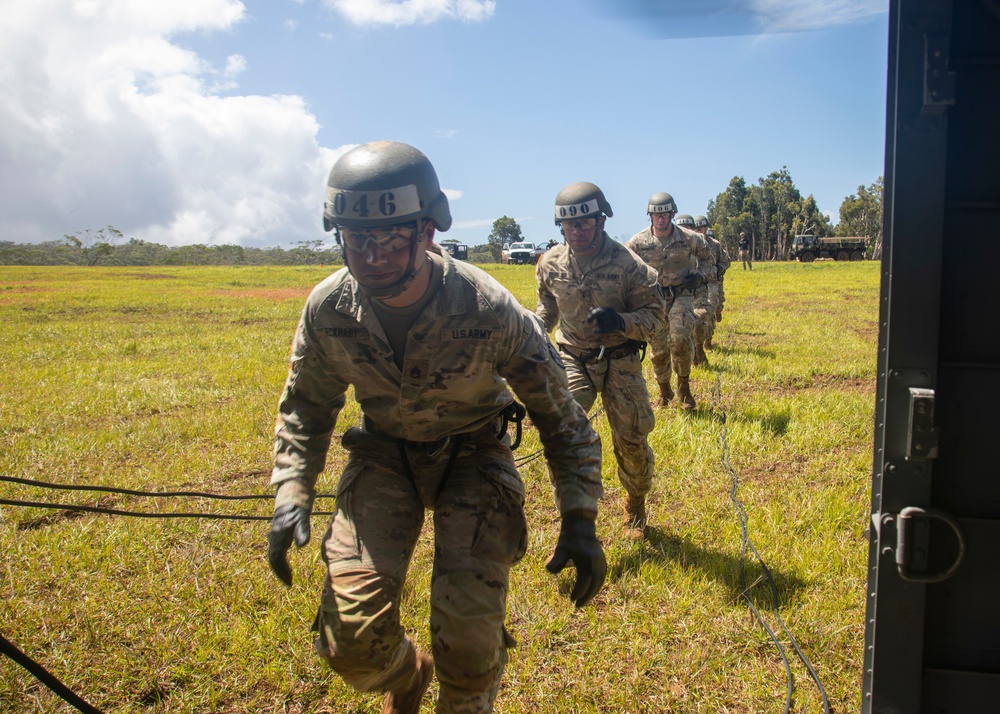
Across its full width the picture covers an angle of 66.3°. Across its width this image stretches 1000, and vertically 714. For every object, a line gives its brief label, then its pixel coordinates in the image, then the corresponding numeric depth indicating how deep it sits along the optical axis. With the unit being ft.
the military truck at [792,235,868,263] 177.58
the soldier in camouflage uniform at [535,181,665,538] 16.44
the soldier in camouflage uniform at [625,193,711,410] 28.96
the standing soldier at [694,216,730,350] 40.25
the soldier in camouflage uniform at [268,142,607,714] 8.79
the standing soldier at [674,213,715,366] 35.63
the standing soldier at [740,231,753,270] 107.83
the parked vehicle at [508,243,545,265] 169.58
